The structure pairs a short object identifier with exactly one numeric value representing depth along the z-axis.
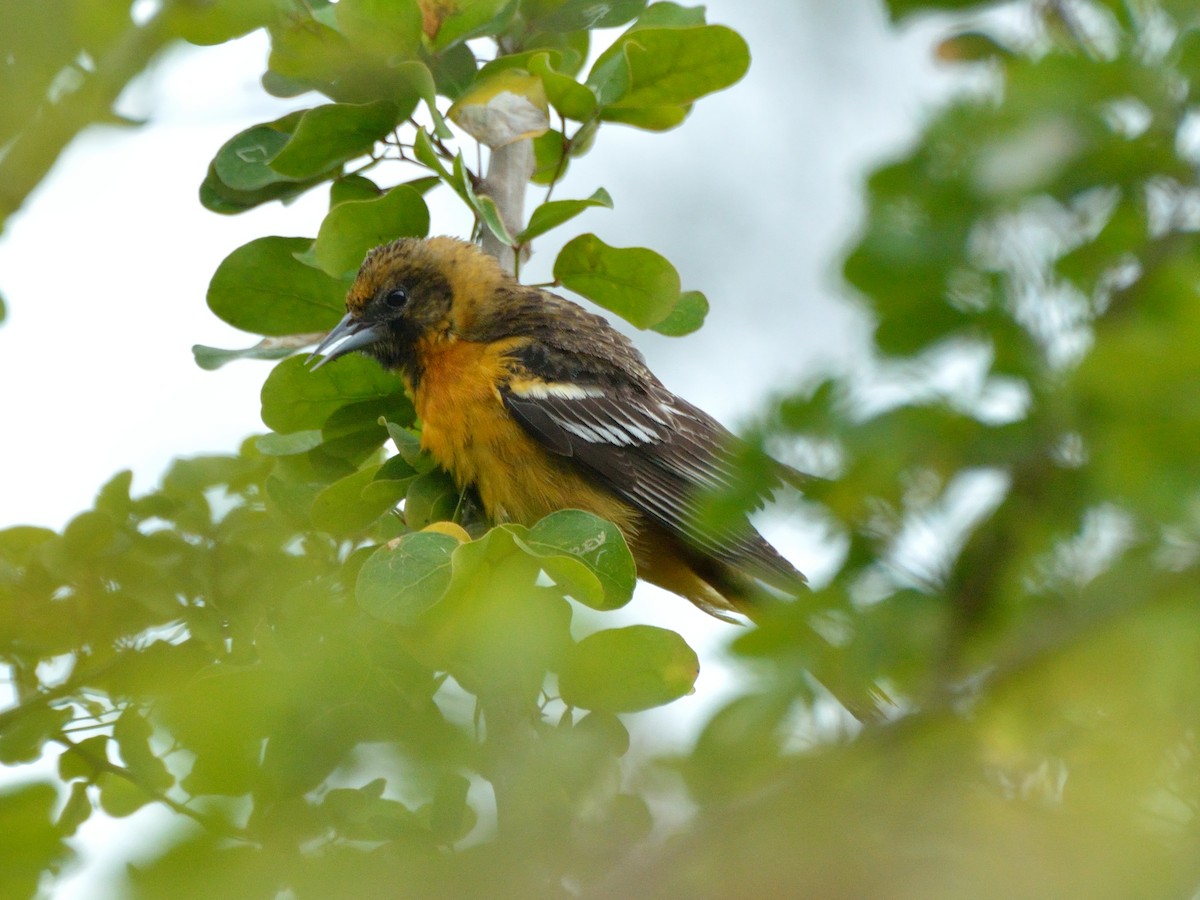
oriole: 8.98
